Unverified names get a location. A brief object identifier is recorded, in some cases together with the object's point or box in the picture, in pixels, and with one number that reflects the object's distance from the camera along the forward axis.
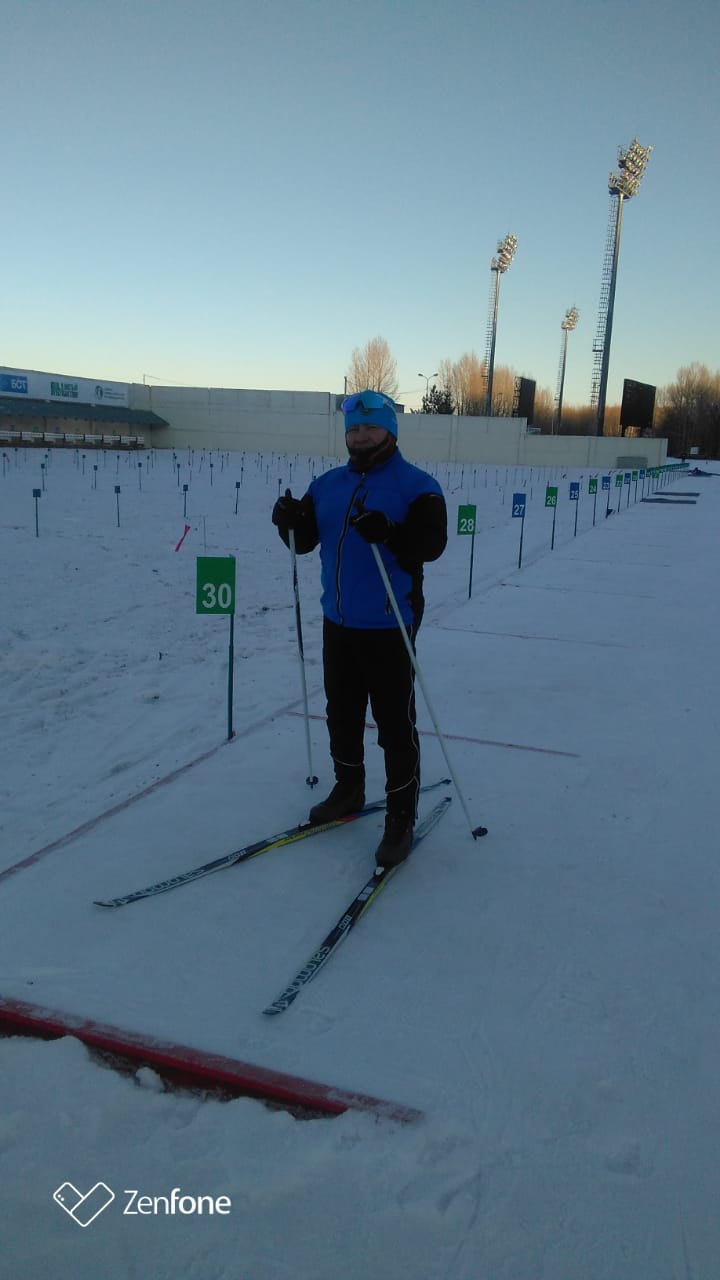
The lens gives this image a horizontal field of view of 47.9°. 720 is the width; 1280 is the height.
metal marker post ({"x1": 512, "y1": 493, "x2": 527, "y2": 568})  12.63
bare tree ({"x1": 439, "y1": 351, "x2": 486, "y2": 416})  91.62
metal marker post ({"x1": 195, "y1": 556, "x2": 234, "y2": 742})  4.81
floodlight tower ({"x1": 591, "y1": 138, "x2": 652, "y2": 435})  54.12
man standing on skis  3.15
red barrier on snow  2.04
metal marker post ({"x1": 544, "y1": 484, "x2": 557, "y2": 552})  15.36
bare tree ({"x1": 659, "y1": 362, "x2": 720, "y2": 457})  91.62
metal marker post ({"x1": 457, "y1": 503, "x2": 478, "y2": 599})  9.79
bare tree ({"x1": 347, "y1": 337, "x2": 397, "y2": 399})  77.44
